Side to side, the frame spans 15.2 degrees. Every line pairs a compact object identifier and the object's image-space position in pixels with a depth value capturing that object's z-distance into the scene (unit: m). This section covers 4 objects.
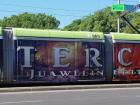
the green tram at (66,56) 29.31
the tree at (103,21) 85.44
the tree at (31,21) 104.99
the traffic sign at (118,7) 52.72
